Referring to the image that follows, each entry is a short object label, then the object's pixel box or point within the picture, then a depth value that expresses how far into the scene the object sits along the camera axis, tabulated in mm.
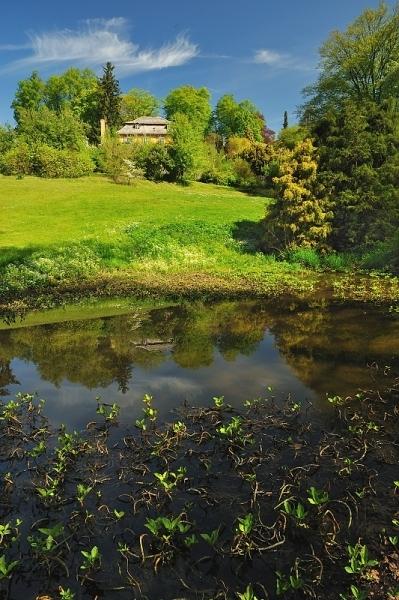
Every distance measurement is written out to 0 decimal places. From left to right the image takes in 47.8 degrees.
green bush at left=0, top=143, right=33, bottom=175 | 53250
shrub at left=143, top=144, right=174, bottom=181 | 55344
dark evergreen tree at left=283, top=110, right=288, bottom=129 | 104550
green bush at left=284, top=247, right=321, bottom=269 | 24672
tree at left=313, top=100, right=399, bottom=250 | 24750
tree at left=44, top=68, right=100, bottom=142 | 102500
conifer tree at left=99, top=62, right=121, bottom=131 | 88875
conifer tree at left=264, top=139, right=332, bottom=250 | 25219
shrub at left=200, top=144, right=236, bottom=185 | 65188
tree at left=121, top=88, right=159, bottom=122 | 114750
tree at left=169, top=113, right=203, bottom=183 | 55500
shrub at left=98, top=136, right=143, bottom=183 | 52438
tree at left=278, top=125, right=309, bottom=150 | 27456
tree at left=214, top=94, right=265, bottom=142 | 99419
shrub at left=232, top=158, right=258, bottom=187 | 64500
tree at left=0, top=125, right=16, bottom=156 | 59581
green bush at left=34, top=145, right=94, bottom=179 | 53500
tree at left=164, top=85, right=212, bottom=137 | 102625
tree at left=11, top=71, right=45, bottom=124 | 104625
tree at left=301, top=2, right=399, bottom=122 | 35750
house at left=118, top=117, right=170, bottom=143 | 95562
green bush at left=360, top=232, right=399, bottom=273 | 22875
